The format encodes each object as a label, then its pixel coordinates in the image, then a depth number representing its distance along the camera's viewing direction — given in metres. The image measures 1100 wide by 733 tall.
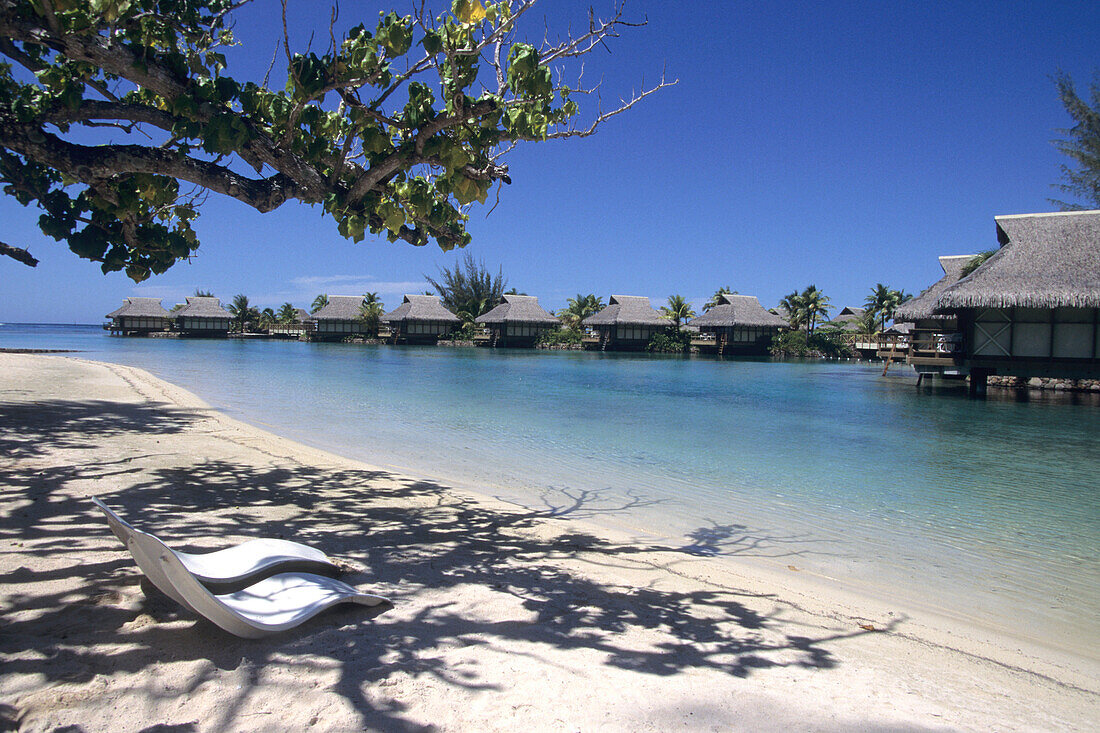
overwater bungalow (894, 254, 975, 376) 19.30
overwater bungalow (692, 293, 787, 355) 43.72
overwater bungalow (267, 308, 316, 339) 58.97
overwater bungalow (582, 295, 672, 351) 46.75
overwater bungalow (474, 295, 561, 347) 48.78
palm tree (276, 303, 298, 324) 61.44
